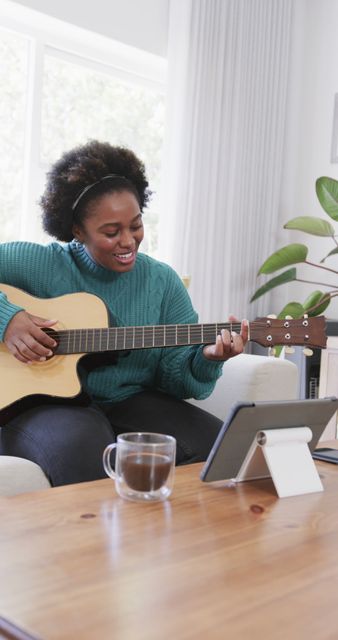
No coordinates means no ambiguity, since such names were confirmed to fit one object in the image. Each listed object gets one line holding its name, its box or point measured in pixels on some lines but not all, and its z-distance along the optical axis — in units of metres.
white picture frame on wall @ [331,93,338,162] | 4.01
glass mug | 1.08
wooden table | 0.70
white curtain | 3.54
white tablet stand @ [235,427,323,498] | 1.19
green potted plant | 3.34
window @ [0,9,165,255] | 3.25
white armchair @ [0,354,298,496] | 2.14
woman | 1.76
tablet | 1.16
